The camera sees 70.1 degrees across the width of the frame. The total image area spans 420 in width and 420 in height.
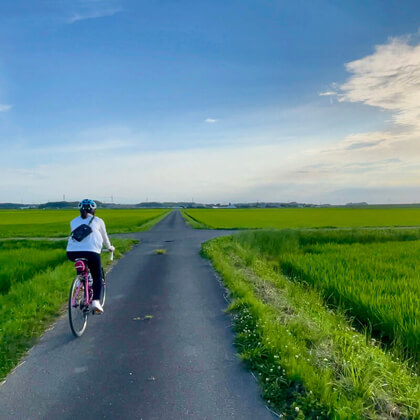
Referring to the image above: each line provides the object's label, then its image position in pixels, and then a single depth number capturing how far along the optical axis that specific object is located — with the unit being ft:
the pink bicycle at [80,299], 16.10
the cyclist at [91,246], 17.02
